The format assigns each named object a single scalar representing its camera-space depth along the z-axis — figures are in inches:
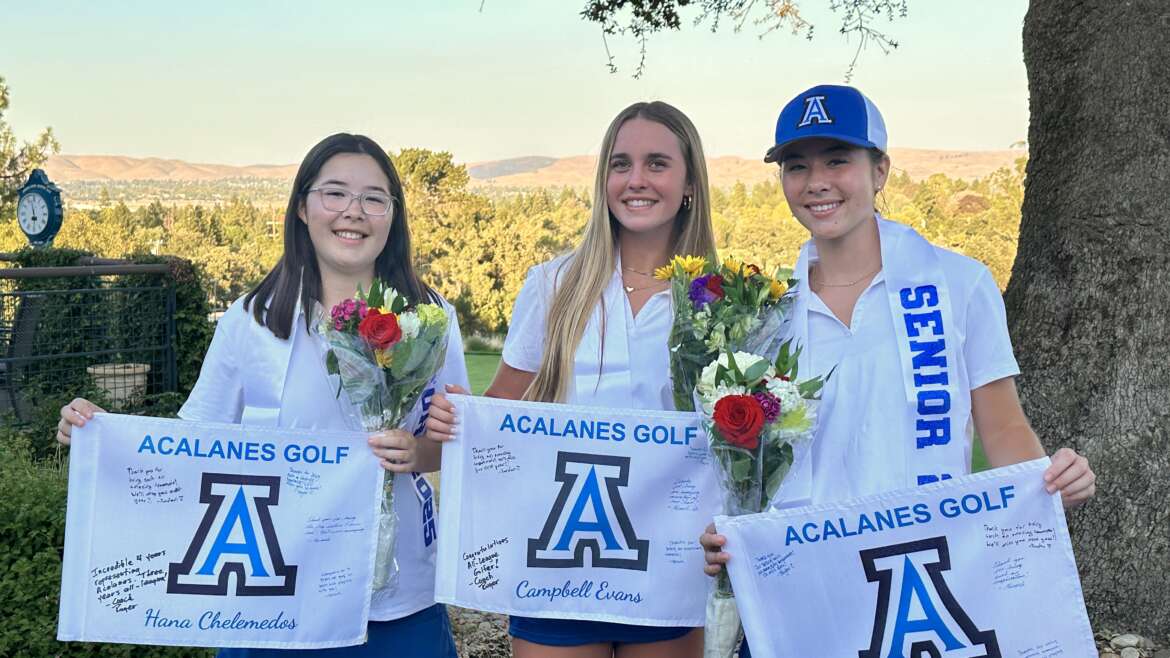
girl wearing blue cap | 115.0
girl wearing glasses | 123.8
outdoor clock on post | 820.0
